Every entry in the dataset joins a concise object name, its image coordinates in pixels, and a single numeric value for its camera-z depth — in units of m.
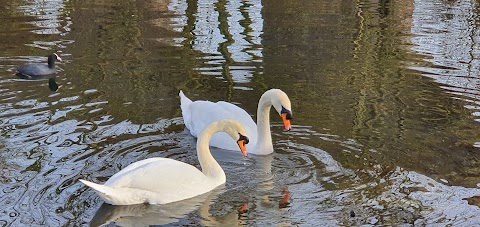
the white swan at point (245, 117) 8.85
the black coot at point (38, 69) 12.42
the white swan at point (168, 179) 7.17
